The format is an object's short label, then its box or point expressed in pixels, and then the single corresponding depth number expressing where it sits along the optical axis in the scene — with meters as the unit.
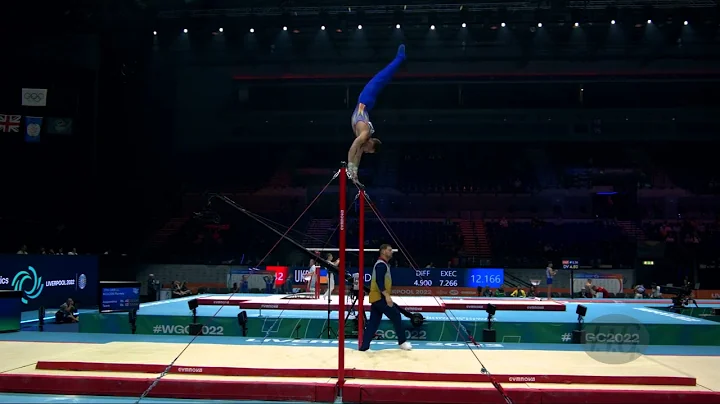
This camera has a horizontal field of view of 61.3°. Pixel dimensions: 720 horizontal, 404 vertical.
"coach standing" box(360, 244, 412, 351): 8.03
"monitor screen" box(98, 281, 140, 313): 12.53
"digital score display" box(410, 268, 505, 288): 20.86
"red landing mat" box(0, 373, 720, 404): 5.87
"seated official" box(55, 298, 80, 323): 13.37
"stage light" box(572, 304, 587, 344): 10.65
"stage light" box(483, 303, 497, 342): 10.61
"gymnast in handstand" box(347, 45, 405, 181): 8.03
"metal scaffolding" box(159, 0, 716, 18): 21.44
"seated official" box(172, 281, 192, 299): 19.75
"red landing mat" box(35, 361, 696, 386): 6.21
